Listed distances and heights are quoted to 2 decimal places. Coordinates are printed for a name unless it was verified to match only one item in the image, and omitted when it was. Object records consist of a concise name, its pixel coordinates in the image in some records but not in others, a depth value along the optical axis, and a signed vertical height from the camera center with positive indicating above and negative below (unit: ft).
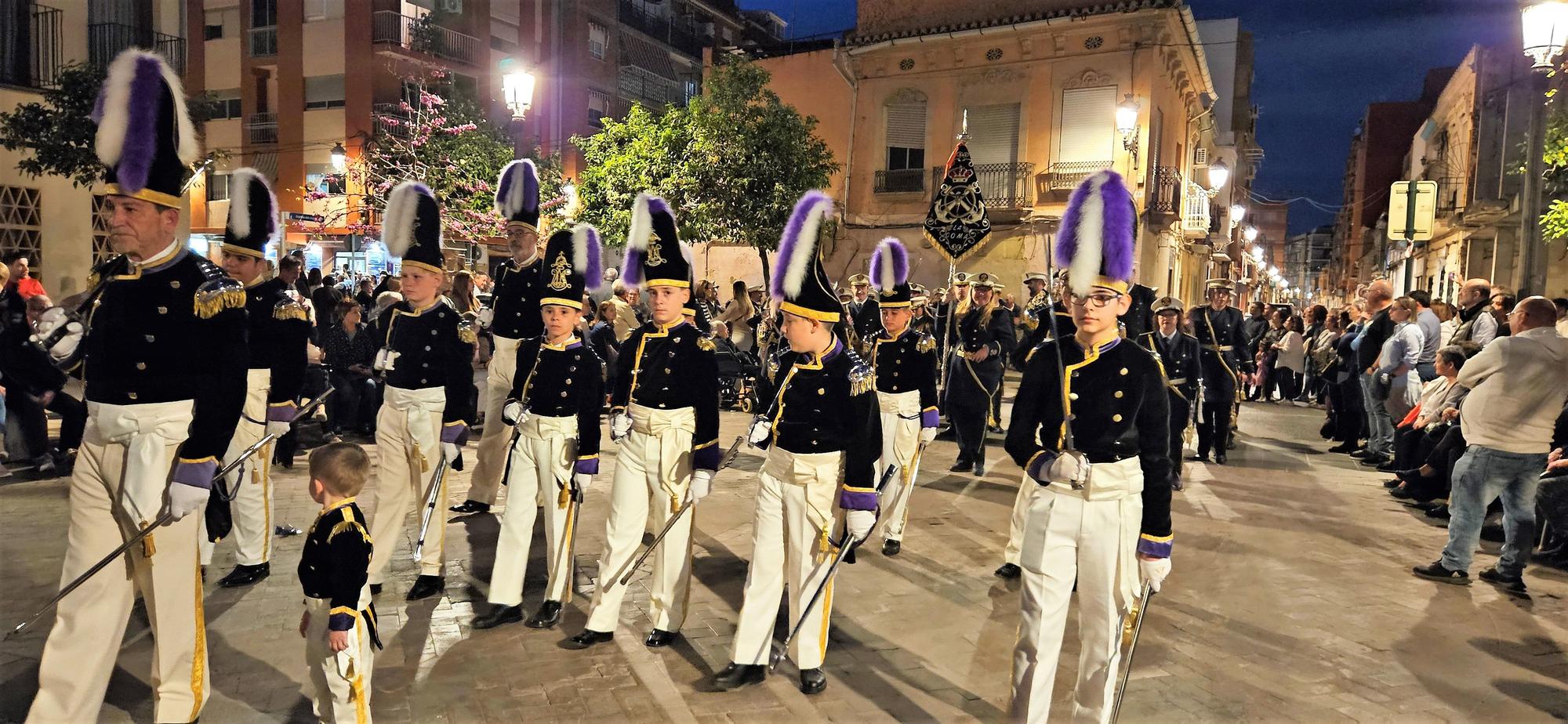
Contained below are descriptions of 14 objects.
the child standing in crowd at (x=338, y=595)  12.41 -4.10
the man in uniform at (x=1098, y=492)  13.08 -2.45
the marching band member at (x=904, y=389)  25.17 -2.11
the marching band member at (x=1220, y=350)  37.93 -1.12
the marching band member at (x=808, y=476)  15.55 -2.79
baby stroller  49.57 -3.85
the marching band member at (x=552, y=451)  18.07 -2.99
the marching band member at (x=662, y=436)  17.06 -2.45
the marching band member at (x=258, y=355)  20.20 -1.53
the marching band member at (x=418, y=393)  19.51 -2.11
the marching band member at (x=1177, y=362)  31.76 -1.44
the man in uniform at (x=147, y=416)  12.82 -1.87
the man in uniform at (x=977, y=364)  34.68 -1.92
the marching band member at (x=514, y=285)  23.56 +0.26
